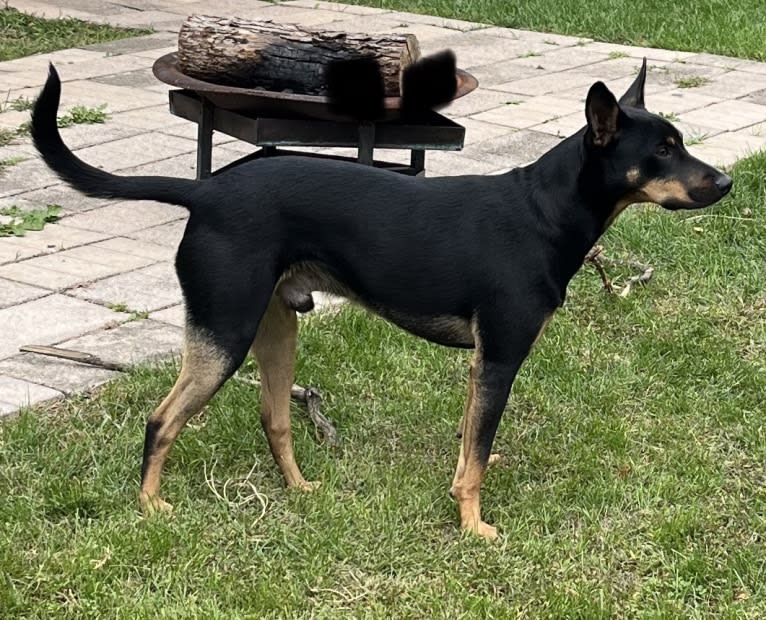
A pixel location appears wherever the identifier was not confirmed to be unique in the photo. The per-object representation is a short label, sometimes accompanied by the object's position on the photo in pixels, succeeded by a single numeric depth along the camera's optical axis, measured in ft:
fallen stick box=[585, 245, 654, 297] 19.36
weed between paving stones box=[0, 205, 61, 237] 21.40
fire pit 21.02
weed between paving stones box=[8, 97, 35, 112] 28.50
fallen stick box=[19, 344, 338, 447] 15.26
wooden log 21.20
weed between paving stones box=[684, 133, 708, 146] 27.51
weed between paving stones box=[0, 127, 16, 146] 26.17
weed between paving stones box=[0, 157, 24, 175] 24.67
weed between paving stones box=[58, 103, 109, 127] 27.68
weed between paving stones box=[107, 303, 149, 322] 18.28
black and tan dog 12.70
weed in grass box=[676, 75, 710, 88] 32.96
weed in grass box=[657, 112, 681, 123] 29.45
